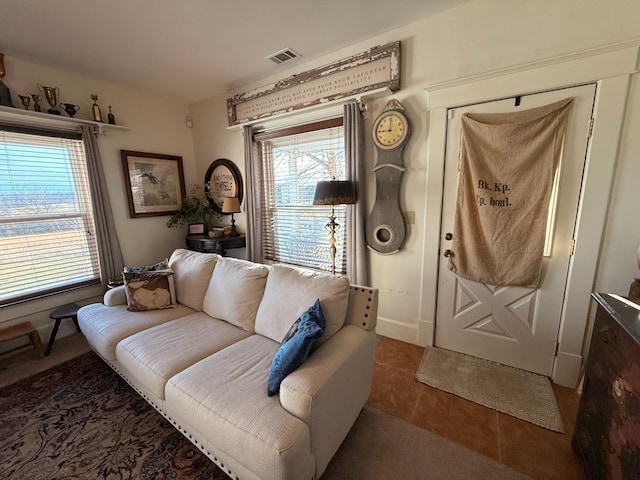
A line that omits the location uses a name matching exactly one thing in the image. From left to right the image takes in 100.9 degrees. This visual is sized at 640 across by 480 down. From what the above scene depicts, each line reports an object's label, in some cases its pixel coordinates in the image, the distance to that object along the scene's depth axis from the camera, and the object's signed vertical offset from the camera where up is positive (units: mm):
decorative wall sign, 2201 +1091
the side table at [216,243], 3285 -530
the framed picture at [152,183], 3217 +253
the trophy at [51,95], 2523 +1036
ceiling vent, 2456 +1364
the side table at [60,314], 2453 -1048
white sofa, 1097 -906
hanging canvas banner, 1760 +31
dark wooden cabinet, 935 -822
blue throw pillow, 1227 -724
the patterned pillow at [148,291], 2211 -744
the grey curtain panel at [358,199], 2365 -9
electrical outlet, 2330 -175
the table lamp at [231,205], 3266 -54
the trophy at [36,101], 2473 +962
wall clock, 2223 +183
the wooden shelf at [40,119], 2365 +821
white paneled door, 1717 -751
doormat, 1671 -1353
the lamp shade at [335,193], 2234 +50
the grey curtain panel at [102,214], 2824 -122
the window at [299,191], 2699 +102
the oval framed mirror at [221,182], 3471 +252
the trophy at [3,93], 2297 +974
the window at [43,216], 2461 -118
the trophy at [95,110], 2836 +997
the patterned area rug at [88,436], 1377 -1371
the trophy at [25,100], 2424 +950
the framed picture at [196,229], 3683 -380
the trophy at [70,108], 2629 +947
